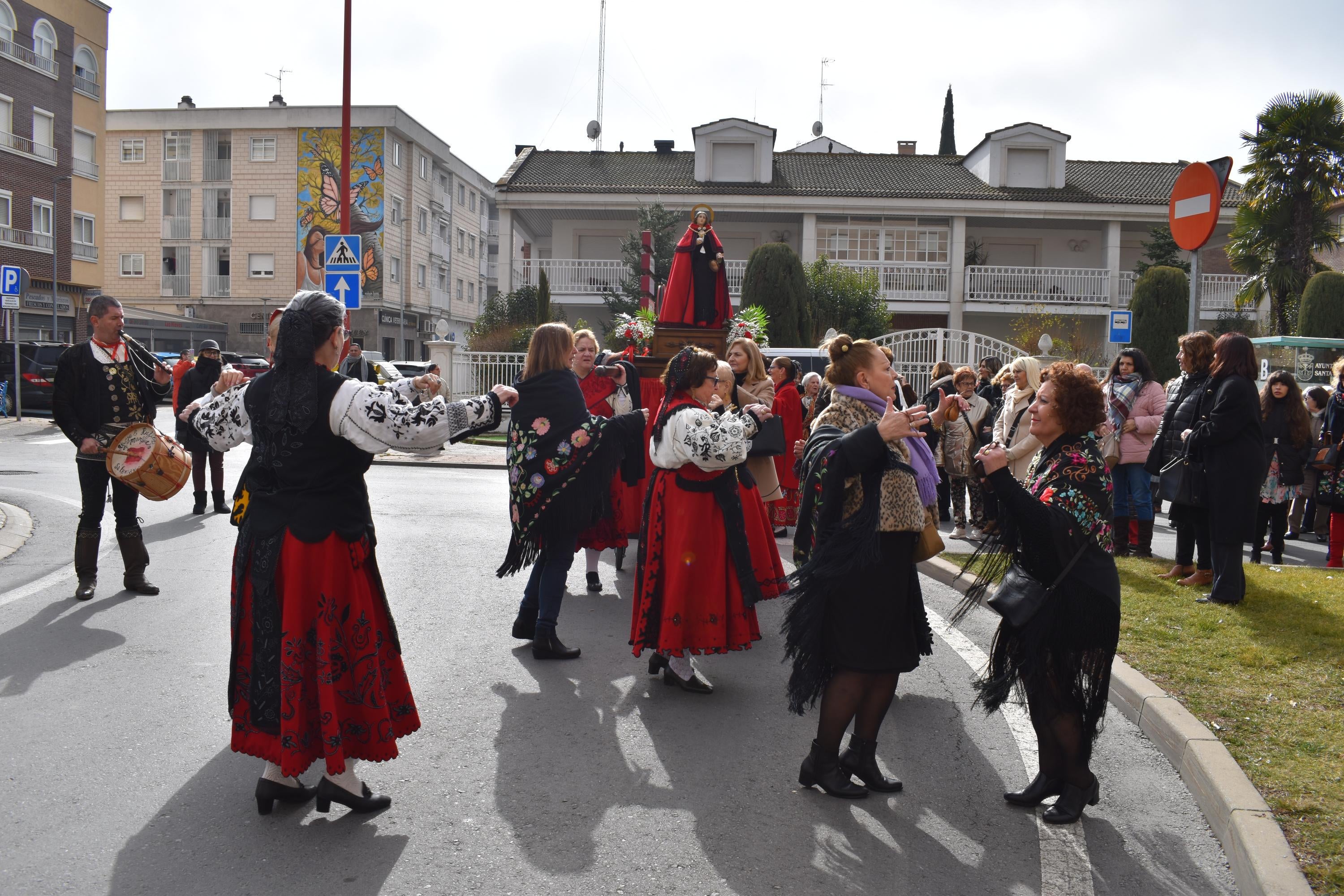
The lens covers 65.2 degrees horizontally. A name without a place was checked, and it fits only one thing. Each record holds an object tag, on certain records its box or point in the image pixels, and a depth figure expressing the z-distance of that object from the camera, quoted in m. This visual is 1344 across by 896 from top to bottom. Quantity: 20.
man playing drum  7.19
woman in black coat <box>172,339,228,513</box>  11.00
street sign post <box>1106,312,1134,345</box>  15.92
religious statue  10.47
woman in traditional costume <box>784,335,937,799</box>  3.95
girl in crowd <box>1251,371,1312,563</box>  9.54
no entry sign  7.75
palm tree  26.58
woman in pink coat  9.33
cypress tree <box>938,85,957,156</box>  54.56
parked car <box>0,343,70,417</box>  24.17
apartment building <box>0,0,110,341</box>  36.94
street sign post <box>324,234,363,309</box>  14.59
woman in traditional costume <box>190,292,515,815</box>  3.68
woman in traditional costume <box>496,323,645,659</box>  5.89
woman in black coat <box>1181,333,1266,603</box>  7.11
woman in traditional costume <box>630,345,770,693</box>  5.20
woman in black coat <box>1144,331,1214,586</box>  7.75
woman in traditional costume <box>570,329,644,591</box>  7.55
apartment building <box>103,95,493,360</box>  49.38
